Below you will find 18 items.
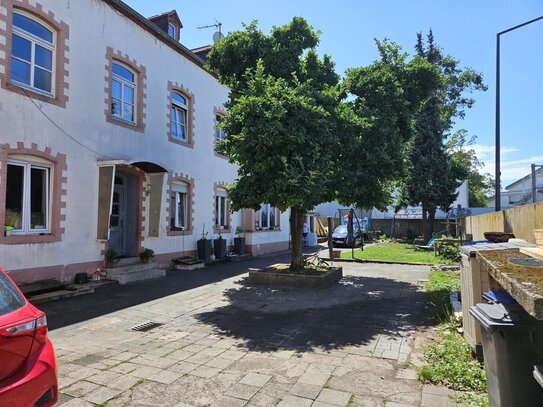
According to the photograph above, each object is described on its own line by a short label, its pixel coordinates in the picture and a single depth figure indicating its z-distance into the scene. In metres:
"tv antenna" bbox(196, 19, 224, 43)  21.16
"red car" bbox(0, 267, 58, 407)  2.91
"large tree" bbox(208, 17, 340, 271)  9.41
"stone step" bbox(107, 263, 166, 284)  11.39
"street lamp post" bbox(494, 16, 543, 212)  13.20
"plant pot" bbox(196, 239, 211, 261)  15.98
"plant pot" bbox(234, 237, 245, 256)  18.70
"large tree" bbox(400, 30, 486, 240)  29.31
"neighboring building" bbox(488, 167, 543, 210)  16.57
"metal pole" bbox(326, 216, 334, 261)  16.31
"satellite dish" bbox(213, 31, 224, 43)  21.15
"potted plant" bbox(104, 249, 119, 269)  11.58
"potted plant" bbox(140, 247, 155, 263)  12.98
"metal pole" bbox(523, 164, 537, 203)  11.34
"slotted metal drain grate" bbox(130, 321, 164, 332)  6.96
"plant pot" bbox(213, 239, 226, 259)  17.06
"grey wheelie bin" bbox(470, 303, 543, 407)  3.10
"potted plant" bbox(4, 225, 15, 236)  9.06
